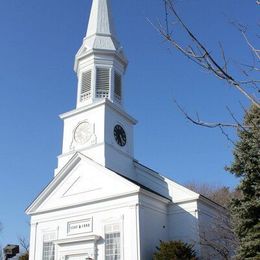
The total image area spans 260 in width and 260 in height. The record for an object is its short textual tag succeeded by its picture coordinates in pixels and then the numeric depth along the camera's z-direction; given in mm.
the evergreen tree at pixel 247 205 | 17406
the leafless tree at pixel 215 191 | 44834
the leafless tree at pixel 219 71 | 5582
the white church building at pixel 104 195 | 24234
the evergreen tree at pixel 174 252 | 22281
